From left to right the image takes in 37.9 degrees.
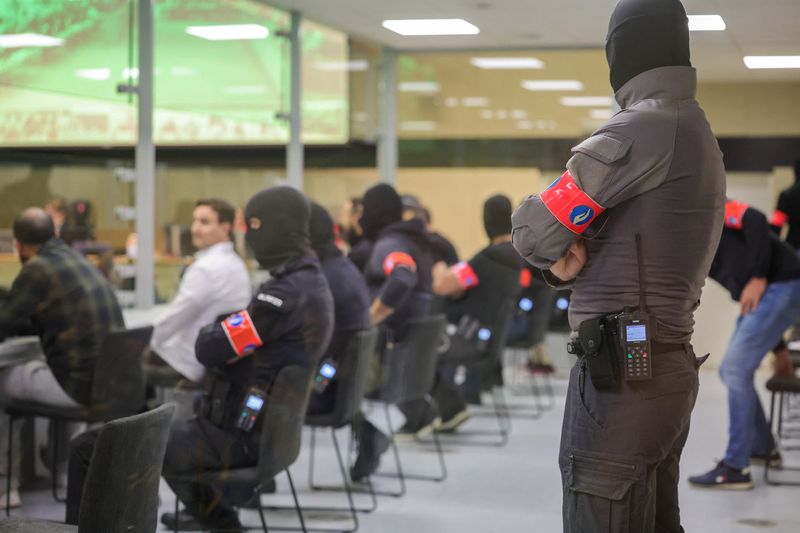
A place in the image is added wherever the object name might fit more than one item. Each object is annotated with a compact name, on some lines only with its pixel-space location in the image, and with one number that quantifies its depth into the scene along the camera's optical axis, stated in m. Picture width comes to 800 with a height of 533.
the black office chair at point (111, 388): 4.52
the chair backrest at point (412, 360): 5.11
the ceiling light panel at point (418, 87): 8.46
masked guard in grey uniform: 2.31
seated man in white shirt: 4.78
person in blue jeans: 4.90
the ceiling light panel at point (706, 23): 2.83
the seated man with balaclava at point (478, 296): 6.29
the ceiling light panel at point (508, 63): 6.94
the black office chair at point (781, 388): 5.07
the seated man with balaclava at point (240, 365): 3.70
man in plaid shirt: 4.53
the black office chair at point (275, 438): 3.67
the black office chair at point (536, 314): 7.10
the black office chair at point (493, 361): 6.28
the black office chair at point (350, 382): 4.45
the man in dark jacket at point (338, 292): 4.55
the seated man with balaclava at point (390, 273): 5.27
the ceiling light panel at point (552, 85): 7.03
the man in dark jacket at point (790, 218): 5.71
